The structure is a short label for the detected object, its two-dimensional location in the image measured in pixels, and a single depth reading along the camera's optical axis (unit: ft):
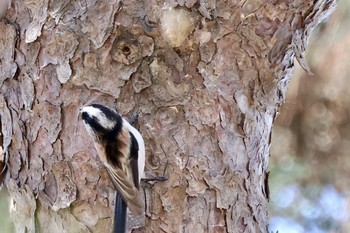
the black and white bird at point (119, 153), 11.40
